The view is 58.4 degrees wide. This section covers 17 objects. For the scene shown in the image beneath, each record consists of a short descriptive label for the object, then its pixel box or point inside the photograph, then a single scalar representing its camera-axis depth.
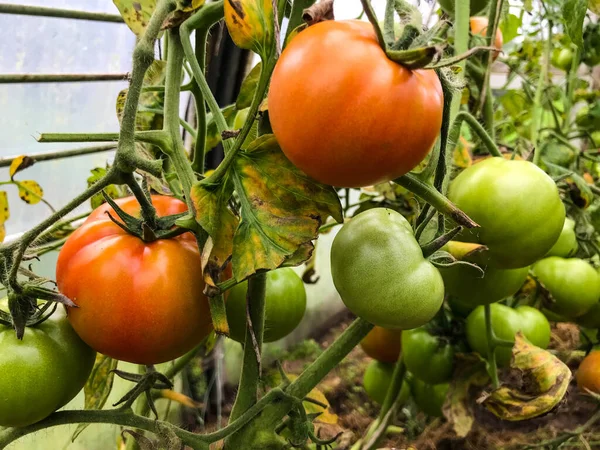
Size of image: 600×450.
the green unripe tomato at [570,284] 0.80
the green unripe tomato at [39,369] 0.37
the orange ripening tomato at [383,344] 0.91
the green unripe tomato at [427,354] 0.79
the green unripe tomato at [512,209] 0.49
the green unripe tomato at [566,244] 0.85
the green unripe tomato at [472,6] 0.72
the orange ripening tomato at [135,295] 0.36
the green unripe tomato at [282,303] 0.57
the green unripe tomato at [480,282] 0.55
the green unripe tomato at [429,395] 0.91
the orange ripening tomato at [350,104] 0.28
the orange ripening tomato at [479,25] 1.00
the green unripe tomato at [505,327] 0.76
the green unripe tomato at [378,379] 0.99
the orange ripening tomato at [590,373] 0.83
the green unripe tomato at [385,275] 0.38
